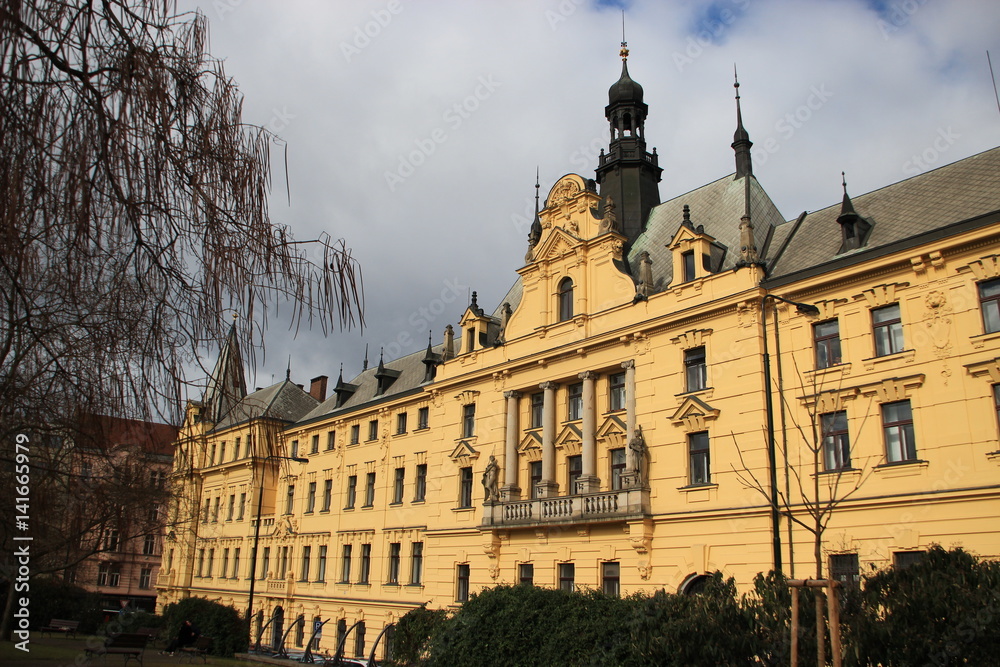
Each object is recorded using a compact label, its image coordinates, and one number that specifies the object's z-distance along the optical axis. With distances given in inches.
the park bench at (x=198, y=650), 1173.2
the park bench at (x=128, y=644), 831.8
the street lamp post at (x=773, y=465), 788.0
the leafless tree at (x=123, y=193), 193.9
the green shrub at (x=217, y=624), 1459.2
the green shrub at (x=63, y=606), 1817.2
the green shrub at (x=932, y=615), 419.8
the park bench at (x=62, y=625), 1610.5
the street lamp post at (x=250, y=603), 1549.0
